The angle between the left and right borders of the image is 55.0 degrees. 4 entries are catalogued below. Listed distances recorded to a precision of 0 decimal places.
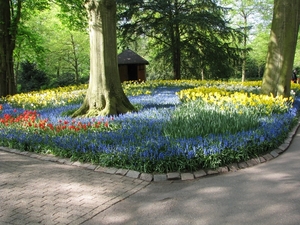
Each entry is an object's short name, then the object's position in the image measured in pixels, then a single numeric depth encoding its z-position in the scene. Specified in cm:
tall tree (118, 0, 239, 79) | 2312
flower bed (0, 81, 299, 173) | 515
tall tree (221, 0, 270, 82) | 3505
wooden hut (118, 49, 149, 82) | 2425
